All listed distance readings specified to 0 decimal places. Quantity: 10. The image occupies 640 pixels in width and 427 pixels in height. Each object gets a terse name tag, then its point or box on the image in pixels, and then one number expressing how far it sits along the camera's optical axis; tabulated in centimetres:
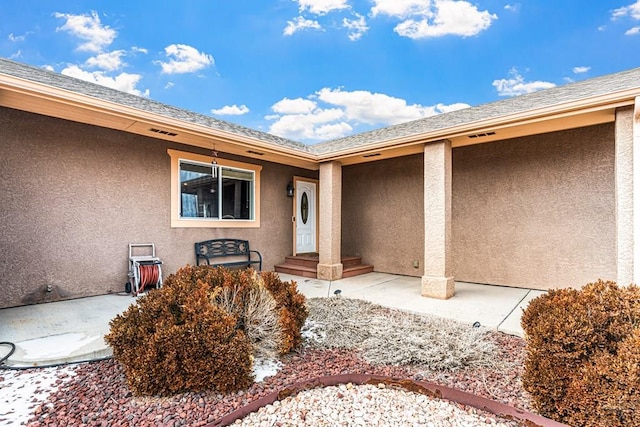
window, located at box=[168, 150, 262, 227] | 702
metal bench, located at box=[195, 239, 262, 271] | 733
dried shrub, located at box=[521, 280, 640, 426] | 213
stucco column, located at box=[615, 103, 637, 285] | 430
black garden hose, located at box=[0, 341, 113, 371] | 316
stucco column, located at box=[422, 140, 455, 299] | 613
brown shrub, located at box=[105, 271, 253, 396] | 260
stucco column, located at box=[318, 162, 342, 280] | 796
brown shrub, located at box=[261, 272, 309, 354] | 329
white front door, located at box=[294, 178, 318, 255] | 950
